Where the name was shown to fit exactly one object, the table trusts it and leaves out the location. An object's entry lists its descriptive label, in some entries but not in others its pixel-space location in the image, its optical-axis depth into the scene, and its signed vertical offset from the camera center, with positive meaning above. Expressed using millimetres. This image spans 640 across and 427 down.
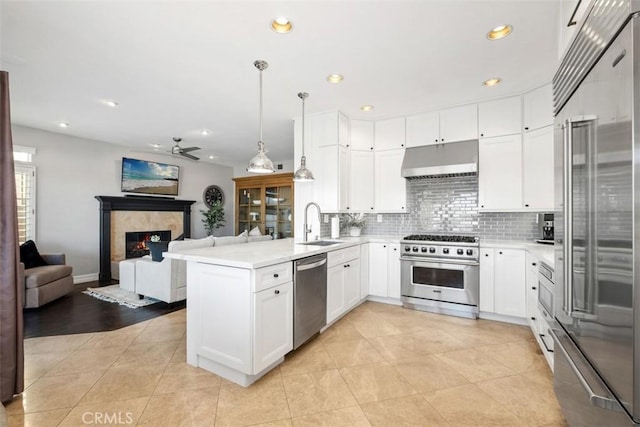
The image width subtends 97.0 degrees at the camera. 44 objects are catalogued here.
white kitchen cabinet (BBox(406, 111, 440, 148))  3898 +1207
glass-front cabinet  7375 +270
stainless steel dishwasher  2504 -788
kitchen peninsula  2061 -752
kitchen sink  3404 -349
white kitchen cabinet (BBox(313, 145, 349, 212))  3936 +520
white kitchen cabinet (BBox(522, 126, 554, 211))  3180 +544
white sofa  3789 -852
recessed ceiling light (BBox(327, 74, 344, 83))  2930 +1443
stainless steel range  3502 -764
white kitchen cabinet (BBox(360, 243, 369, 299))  3970 -789
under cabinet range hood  3588 +735
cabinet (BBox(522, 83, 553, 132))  3129 +1227
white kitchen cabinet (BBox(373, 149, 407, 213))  4137 +477
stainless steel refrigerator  879 -16
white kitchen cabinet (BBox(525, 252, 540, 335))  2779 -798
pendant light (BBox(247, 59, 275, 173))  2795 +515
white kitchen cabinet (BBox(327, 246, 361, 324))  3134 -803
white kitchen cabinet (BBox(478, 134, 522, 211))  3443 +532
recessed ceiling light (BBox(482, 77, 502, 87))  3055 +1469
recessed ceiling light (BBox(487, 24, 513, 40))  2206 +1465
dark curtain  1841 -377
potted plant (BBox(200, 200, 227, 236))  7527 -83
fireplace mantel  5527 +121
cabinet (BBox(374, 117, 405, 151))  4137 +1206
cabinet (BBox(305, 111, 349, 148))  3928 +1214
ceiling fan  4932 +1128
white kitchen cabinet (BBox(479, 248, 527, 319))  3273 -790
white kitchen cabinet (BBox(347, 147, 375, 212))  4246 +508
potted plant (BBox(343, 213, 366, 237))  4289 -130
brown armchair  3732 -960
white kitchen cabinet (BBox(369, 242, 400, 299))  3969 -779
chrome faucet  3673 -126
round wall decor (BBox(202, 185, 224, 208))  7730 +530
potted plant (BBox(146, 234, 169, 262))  4051 -505
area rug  4062 -1276
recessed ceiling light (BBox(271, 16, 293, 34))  2109 +1444
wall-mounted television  5980 +826
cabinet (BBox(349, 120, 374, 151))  4246 +1198
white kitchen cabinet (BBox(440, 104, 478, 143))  3676 +1219
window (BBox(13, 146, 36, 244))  4594 +336
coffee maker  3344 -141
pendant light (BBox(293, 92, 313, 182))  3281 +479
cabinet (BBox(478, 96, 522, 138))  3434 +1225
